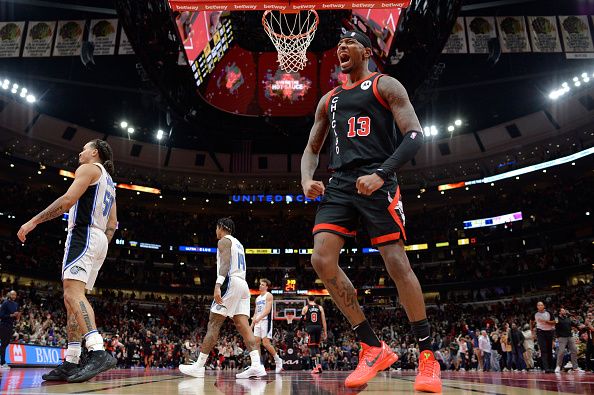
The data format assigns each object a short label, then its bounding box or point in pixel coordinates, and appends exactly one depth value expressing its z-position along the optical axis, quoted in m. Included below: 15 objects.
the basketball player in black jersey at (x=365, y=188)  3.39
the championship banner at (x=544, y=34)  17.19
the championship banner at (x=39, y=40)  17.48
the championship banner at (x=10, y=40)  17.31
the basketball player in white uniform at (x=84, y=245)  4.15
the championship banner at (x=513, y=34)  17.77
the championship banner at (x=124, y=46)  18.20
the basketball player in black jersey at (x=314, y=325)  11.91
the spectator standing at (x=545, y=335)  11.74
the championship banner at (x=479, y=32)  18.22
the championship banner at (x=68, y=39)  17.84
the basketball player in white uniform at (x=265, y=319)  9.55
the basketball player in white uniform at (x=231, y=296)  6.74
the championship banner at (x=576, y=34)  17.11
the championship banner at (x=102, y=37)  18.59
